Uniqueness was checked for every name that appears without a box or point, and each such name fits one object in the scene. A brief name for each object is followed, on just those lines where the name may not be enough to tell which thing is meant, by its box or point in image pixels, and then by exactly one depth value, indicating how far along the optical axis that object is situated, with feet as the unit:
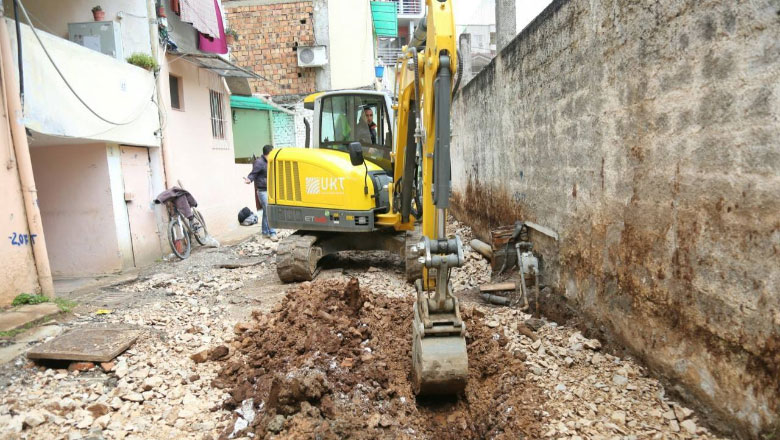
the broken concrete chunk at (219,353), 13.05
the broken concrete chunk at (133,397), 10.95
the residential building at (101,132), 18.88
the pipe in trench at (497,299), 16.56
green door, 59.41
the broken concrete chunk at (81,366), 12.17
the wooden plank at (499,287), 17.08
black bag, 38.52
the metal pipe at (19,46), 17.31
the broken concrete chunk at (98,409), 10.36
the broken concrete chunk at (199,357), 12.92
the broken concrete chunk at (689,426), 8.86
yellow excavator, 13.48
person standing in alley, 32.48
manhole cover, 12.41
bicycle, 27.07
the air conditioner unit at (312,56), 60.54
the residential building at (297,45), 61.62
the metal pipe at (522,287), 15.80
